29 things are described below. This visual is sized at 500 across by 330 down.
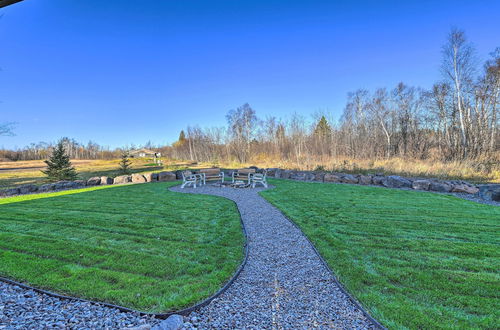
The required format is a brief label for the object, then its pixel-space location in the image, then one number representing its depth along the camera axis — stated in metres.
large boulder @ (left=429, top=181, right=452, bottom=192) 8.15
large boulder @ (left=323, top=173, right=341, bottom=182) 10.66
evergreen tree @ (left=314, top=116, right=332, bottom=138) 18.76
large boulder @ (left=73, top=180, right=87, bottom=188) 10.46
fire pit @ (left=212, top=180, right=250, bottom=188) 9.45
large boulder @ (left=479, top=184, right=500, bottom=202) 6.69
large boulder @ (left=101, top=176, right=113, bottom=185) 11.30
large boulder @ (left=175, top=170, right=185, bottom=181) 12.28
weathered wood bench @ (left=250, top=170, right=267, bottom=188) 9.29
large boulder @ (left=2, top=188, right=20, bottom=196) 9.00
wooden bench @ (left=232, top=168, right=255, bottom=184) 10.10
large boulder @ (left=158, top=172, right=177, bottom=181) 11.96
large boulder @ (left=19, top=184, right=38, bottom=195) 9.28
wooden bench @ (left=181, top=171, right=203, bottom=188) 9.65
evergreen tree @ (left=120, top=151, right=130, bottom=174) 14.02
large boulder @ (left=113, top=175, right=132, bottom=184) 11.45
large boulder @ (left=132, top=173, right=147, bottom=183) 11.64
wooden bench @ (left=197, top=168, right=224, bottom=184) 10.80
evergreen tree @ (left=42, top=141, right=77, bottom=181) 11.84
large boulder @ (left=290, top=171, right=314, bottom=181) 11.39
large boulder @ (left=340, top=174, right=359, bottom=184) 10.23
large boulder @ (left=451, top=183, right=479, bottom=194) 7.81
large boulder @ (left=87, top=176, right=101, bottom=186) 10.92
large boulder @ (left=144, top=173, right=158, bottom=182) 11.77
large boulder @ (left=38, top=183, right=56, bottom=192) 9.59
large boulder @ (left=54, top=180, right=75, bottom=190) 9.92
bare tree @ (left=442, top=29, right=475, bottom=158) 14.61
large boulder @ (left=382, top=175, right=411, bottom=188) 8.98
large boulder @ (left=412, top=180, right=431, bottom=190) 8.49
